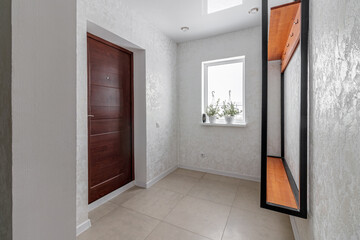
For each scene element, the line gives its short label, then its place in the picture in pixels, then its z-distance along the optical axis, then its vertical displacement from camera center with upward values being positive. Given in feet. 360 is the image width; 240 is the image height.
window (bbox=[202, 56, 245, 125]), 9.92 +2.22
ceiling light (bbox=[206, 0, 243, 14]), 6.89 +4.91
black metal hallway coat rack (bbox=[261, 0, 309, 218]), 3.43 +0.38
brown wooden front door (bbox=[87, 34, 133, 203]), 6.66 +0.05
